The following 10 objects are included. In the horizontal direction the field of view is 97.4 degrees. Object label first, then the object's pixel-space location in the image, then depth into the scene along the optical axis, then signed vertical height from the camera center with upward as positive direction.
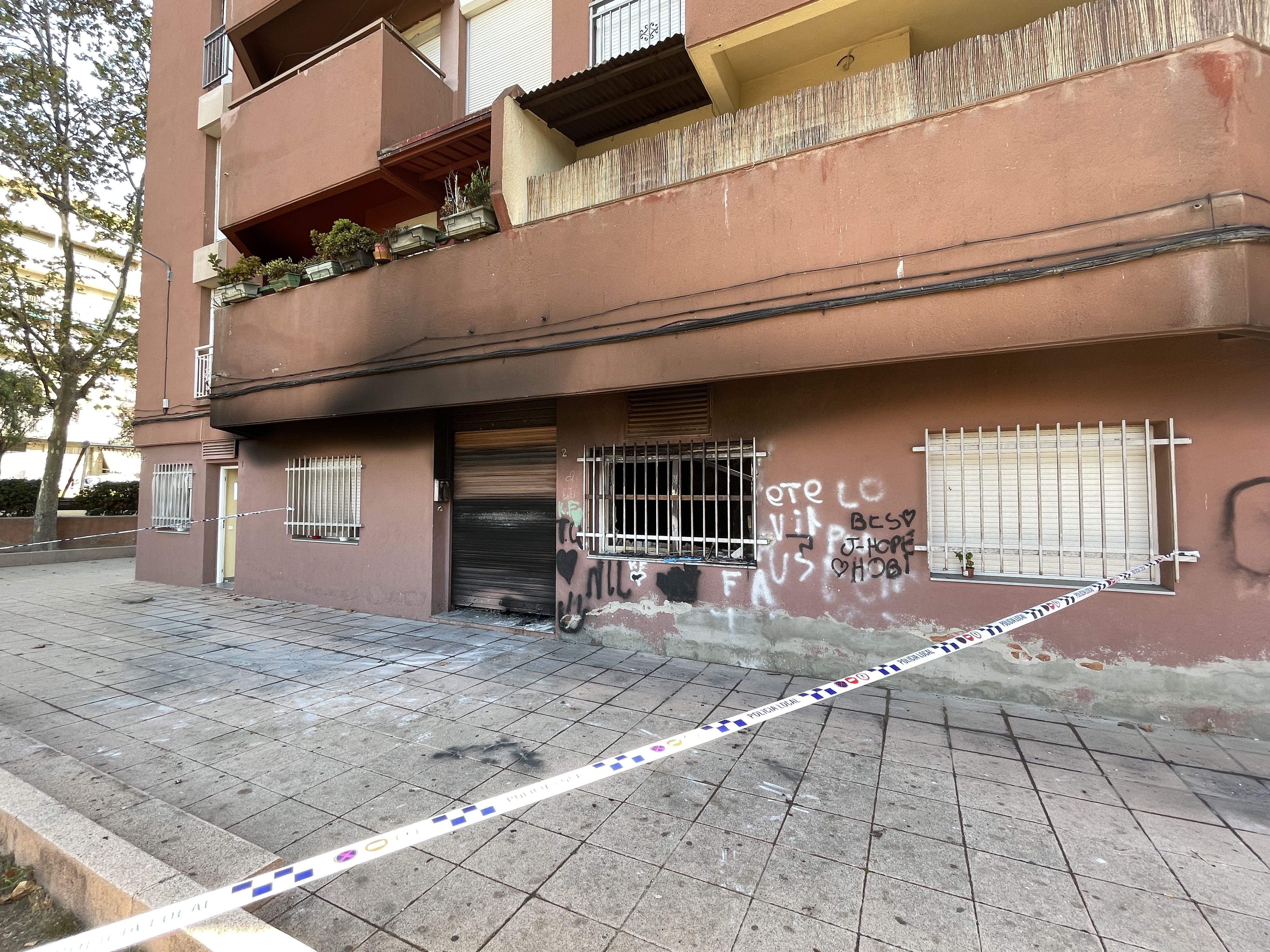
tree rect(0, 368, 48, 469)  13.98 +2.43
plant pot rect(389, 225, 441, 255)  6.49 +3.03
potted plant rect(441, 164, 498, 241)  6.05 +3.11
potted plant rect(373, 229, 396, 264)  6.80 +3.04
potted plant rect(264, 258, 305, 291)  7.64 +3.16
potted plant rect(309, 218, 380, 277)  7.09 +3.27
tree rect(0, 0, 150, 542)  12.74 +7.92
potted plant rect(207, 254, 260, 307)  8.12 +3.24
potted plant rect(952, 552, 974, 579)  4.68 -0.55
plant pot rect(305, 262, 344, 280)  7.20 +2.96
